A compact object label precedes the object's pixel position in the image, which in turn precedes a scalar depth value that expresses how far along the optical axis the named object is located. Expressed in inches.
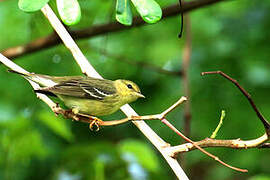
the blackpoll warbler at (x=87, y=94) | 316.8
